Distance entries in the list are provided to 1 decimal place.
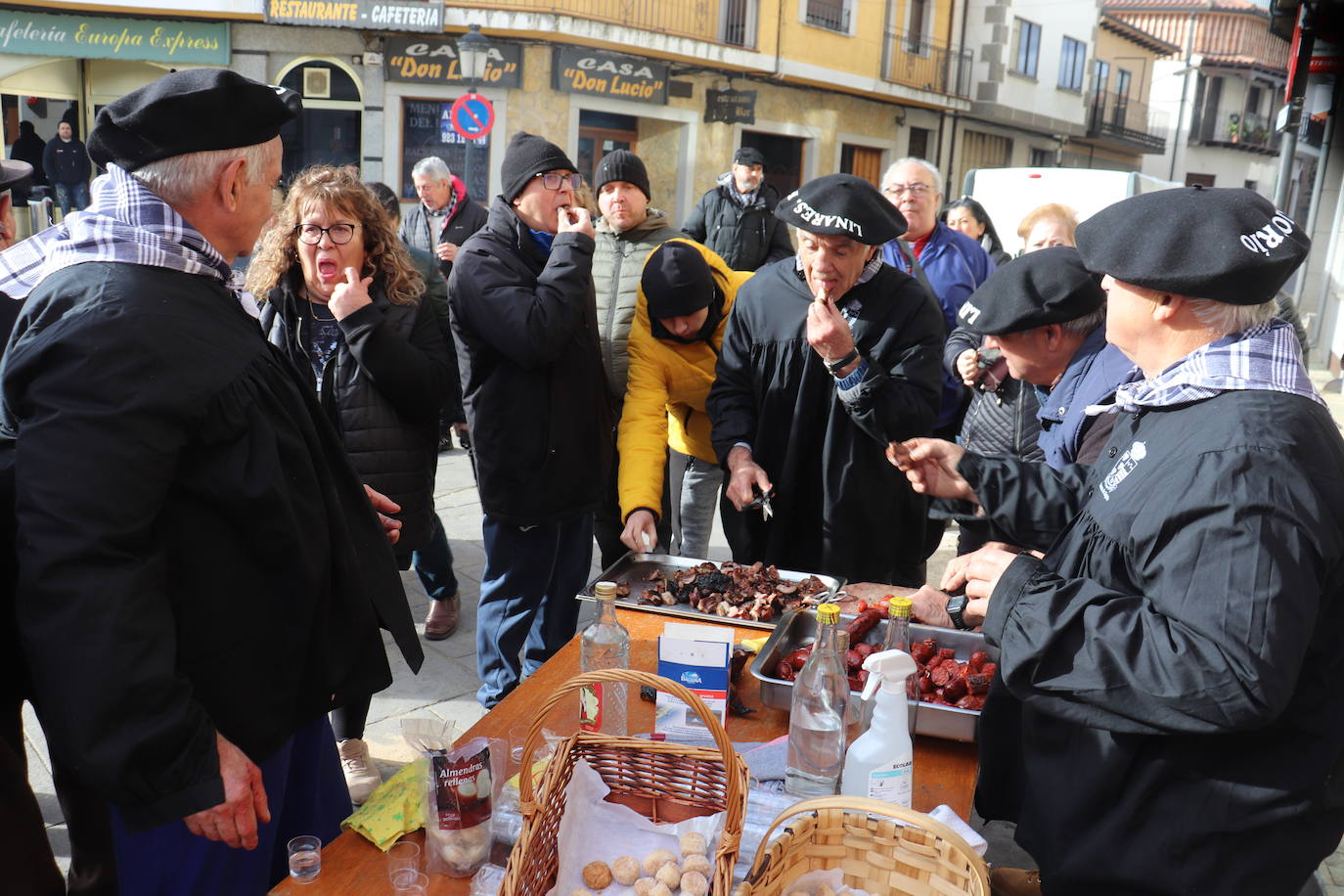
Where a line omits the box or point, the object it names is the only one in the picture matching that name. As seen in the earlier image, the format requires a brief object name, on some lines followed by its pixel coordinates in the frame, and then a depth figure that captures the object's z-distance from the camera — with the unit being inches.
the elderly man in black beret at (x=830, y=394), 120.9
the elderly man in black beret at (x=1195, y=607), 58.7
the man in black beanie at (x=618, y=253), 159.5
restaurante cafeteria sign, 588.7
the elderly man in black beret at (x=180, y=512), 60.3
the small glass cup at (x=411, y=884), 64.7
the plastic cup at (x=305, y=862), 65.4
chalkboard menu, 620.1
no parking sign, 497.0
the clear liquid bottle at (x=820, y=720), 74.5
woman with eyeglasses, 130.0
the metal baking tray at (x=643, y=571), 110.5
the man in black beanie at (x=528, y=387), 133.3
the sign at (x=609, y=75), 624.6
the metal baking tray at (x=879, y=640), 82.3
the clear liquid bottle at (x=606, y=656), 79.8
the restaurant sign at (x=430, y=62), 610.2
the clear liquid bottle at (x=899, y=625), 81.9
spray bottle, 70.1
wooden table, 65.8
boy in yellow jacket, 132.1
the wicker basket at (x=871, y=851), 60.5
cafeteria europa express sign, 583.5
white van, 399.5
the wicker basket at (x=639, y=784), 58.1
